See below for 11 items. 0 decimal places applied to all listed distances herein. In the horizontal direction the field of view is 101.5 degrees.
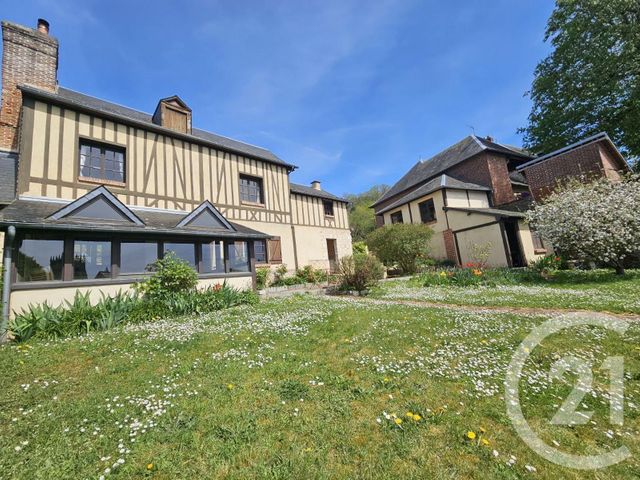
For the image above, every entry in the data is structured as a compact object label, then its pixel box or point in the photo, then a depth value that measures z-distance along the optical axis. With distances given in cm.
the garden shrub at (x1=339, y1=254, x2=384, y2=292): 967
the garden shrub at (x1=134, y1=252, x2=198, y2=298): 723
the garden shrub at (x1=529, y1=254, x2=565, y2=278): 1139
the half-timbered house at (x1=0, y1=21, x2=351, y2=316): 651
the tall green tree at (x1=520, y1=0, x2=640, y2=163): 1515
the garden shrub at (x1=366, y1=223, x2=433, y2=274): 1446
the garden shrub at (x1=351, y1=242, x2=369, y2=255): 1926
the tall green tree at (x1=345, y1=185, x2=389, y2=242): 3525
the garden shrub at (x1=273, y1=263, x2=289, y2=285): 1256
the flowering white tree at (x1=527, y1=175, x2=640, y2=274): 878
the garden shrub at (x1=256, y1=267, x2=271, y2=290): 1142
